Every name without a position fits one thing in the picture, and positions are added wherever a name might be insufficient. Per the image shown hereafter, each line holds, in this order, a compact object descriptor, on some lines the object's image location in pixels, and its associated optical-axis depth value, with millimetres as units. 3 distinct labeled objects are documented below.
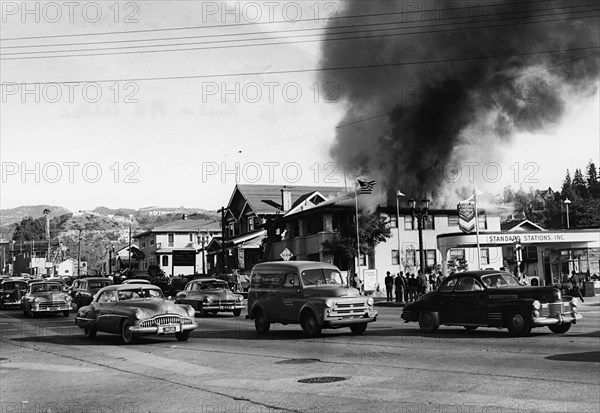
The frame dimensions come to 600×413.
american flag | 42988
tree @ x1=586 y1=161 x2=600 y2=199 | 125125
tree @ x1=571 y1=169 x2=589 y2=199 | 128837
